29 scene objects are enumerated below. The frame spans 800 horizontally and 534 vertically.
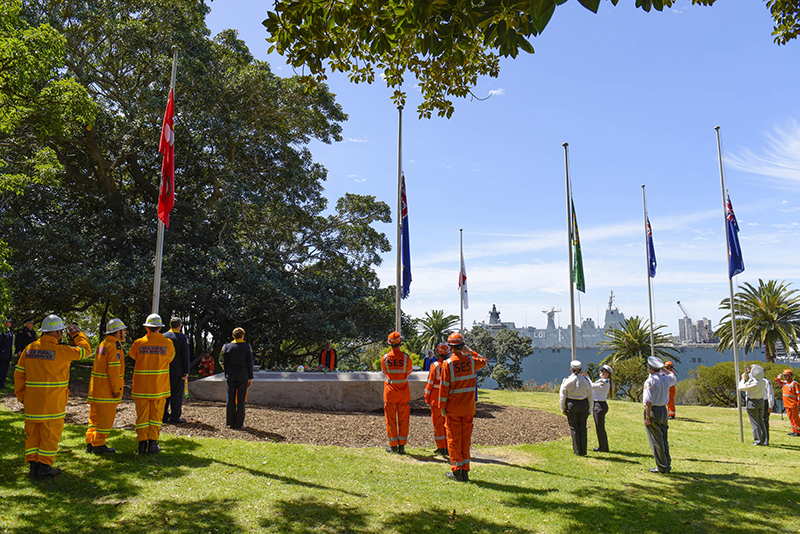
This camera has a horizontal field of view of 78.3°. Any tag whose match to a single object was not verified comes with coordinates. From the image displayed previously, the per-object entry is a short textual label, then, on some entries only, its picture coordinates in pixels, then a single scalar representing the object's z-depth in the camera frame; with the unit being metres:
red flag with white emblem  9.51
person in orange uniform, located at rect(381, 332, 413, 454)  8.28
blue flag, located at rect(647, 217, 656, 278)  21.14
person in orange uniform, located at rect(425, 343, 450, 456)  8.34
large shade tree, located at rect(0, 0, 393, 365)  17.03
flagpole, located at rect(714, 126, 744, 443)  11.12
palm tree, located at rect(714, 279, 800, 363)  30.14
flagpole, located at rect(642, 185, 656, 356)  21.30
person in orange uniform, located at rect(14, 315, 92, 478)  5.71
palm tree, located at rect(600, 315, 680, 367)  35.94
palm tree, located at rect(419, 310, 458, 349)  46.41
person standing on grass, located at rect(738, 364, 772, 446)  11.21
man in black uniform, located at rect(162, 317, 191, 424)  8.91
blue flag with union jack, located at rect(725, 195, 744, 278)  11.96
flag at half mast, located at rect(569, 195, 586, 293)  14.05
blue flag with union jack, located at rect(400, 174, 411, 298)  14.03
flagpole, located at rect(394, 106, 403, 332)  12.99
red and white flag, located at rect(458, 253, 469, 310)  24.30
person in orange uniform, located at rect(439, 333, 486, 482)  6.72
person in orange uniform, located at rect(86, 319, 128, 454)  6.76
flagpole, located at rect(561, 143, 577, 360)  13.09
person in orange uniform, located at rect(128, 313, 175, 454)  6.89
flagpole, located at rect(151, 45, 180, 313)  8.90
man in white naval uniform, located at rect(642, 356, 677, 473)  7.66
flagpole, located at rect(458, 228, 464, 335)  24.41
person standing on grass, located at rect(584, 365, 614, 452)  9.62
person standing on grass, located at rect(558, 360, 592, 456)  8.80
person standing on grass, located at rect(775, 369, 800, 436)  12.88
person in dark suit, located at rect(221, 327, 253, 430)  9.20
